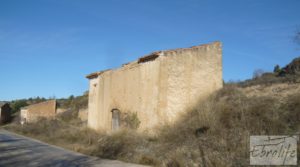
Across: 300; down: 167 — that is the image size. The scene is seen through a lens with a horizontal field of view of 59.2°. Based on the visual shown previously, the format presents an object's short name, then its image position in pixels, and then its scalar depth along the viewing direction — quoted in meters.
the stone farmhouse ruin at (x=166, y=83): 13.81
